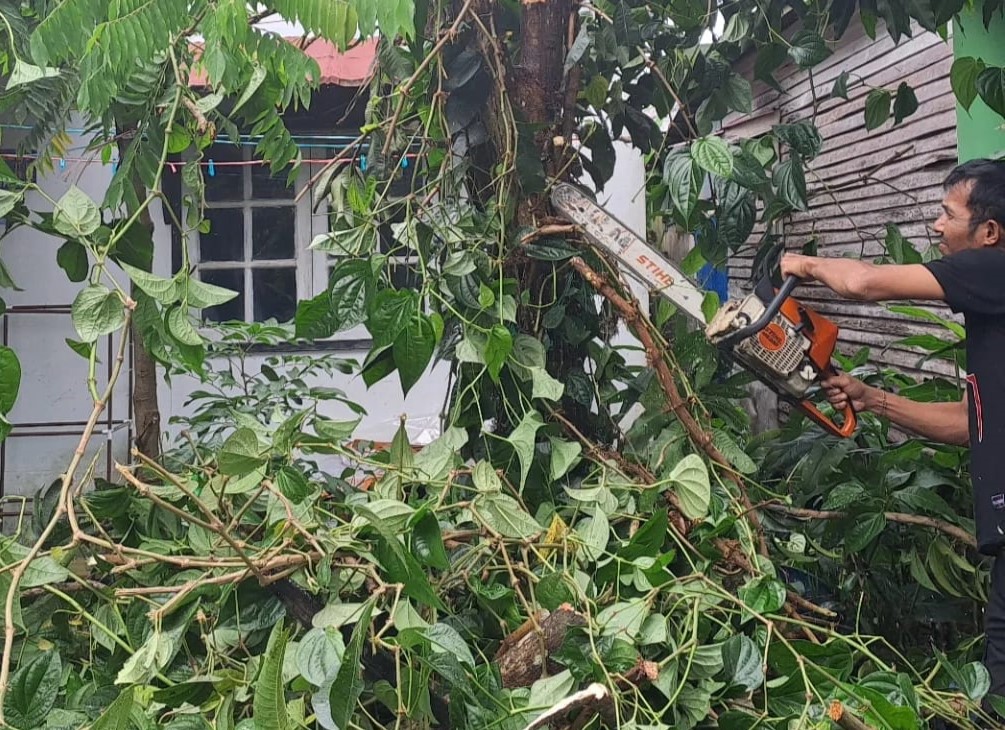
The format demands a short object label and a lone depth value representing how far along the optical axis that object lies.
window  4.56
